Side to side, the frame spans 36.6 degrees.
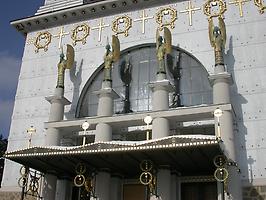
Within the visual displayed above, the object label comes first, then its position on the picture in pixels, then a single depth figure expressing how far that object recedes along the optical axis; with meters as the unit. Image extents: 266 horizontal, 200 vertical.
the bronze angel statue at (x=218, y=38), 22.20
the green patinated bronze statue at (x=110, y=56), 24.19
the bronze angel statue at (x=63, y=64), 25.46
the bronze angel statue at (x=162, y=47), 22.99
